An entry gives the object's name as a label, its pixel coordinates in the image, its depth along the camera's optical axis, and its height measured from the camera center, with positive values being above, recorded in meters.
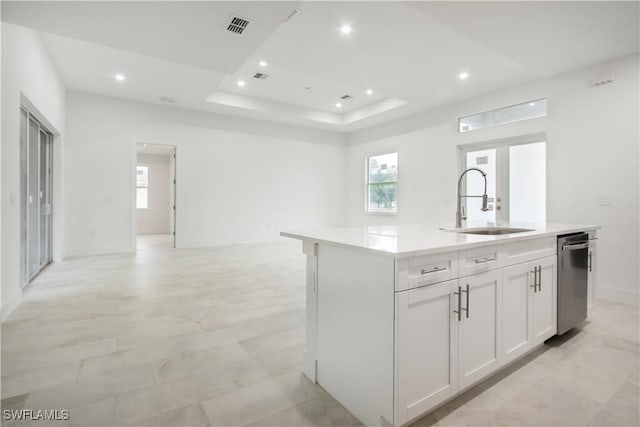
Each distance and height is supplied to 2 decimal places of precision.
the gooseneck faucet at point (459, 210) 2.46 -0.01
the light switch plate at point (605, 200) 3.82 +0.11
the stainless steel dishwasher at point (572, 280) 2.34 -0.54
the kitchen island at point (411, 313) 1.37 -0.53
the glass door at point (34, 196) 3.62 +0.14
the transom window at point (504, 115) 4.86 +1.57
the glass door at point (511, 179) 4.79 +0.50
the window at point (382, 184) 7.73 +0.62
